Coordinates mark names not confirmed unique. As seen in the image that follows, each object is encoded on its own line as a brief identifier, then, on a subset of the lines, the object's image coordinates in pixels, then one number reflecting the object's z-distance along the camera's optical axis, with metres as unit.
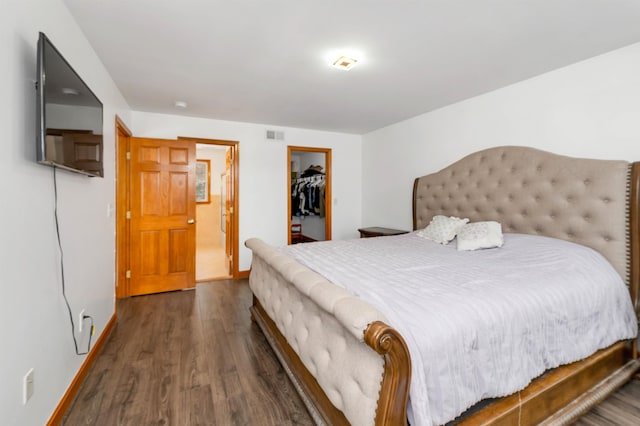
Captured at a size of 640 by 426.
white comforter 1.13
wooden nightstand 4.10
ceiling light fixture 2.31
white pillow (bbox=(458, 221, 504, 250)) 2.43
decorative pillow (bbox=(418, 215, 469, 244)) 2.85
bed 1.08
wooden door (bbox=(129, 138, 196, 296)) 3.56
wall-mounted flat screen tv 1.29
